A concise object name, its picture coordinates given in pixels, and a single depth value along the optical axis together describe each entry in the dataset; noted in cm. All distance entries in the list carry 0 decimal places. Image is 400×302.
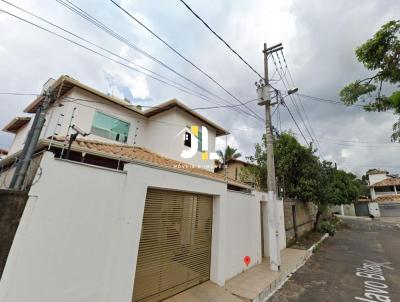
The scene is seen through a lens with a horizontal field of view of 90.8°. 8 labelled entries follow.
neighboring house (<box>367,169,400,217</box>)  3080
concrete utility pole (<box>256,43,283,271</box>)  747
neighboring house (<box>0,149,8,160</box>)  1487
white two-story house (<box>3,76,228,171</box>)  910
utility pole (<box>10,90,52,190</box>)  316
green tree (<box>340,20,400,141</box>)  559
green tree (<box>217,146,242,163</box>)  2760
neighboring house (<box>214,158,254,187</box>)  2046
